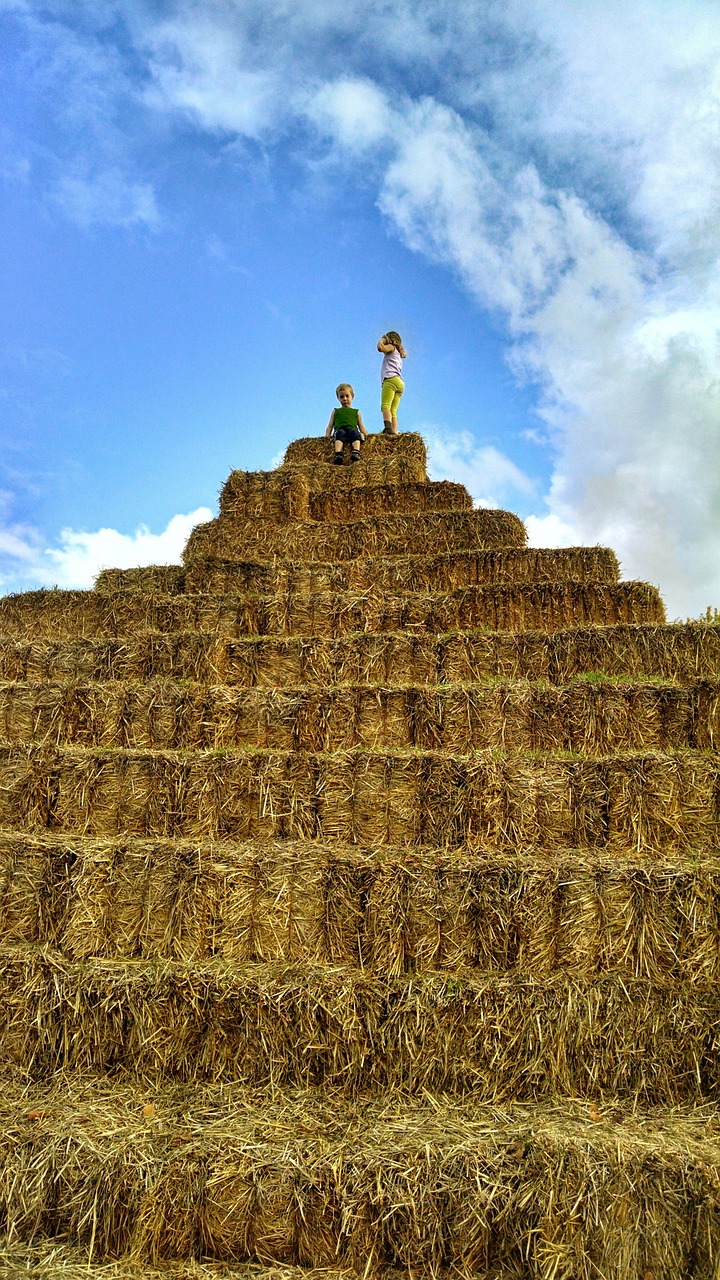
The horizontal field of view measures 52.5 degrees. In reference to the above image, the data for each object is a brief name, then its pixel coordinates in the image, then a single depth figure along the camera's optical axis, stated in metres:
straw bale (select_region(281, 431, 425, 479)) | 10.84
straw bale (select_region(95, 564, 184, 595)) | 8.11
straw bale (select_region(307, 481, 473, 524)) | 8.91
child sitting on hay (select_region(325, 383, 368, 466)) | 10.44
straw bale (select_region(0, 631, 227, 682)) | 6.36
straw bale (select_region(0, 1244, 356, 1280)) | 2.97
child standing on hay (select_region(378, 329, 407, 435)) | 11.80
